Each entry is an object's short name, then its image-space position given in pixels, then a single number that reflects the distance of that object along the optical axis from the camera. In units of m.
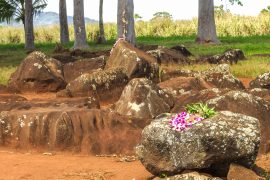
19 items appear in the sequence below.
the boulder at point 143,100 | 11.11
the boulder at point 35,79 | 15.53
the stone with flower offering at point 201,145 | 7.00
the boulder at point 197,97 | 10.87
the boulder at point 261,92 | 11.69
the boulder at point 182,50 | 22.27
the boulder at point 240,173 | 7.03
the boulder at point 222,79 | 13.89
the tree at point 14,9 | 41.91
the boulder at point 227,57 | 19.44
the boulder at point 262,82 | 13.73
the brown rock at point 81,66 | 16.70
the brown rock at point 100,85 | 13.80
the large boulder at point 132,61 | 14.86
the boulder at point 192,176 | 6.92
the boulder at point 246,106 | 9.52
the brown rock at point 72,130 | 9.45
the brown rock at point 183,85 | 13.04
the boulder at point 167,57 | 19.06
